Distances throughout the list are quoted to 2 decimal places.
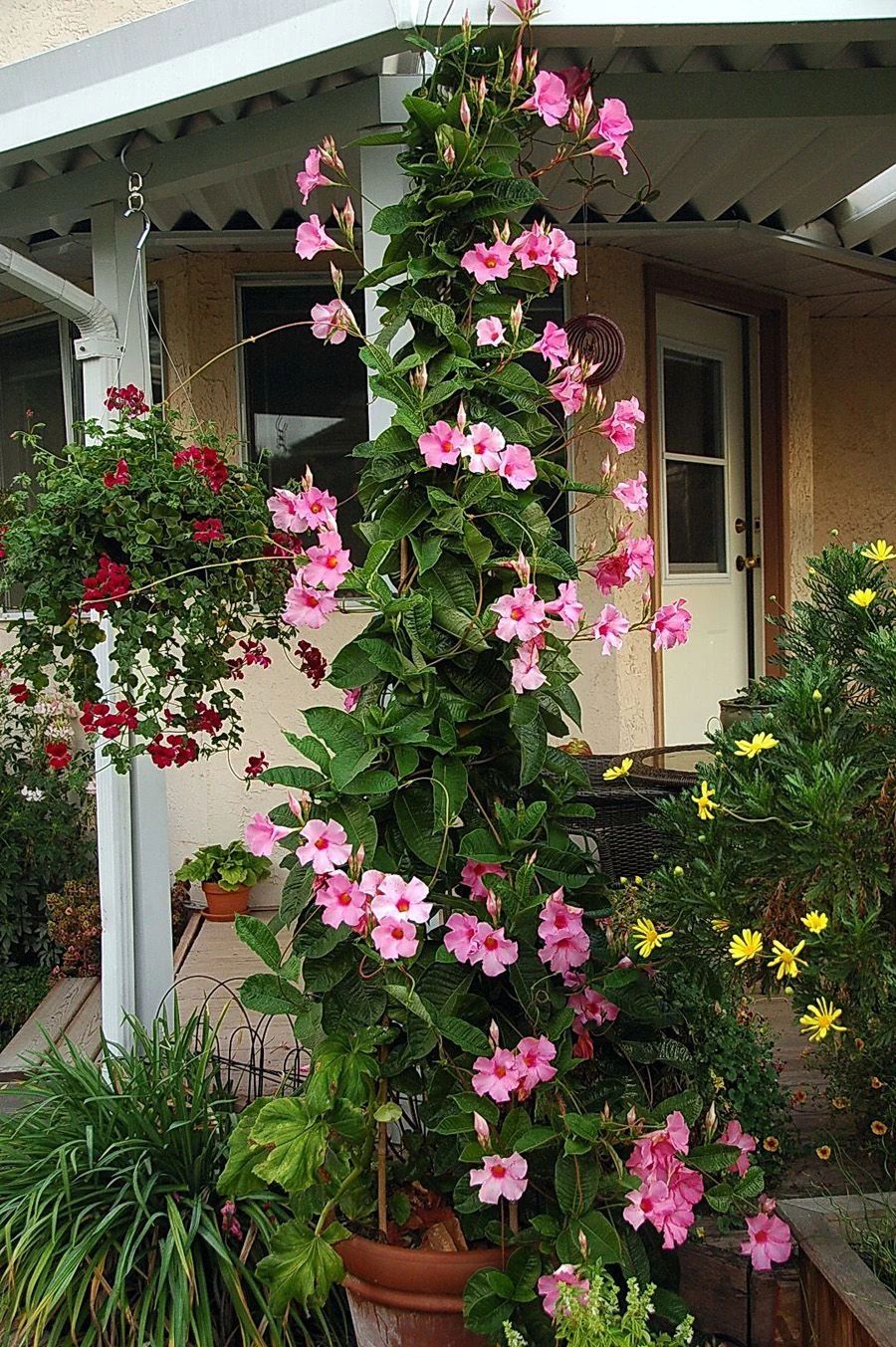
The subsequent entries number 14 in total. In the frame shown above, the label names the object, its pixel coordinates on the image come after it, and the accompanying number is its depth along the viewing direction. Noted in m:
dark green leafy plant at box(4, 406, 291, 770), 2.64
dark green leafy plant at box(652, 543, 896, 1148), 1.80
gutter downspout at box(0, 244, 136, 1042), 3.20
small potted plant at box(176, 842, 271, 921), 5.07
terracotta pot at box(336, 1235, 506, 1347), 2.15
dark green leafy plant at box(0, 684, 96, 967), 4.91
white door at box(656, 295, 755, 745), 5.39
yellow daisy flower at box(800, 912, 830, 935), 1.75
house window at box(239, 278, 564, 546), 5.07
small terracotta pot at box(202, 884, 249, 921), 5.09
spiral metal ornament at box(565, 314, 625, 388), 3.59
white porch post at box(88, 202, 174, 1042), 3.22
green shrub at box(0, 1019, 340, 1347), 2.37
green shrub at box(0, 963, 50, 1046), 4.57
